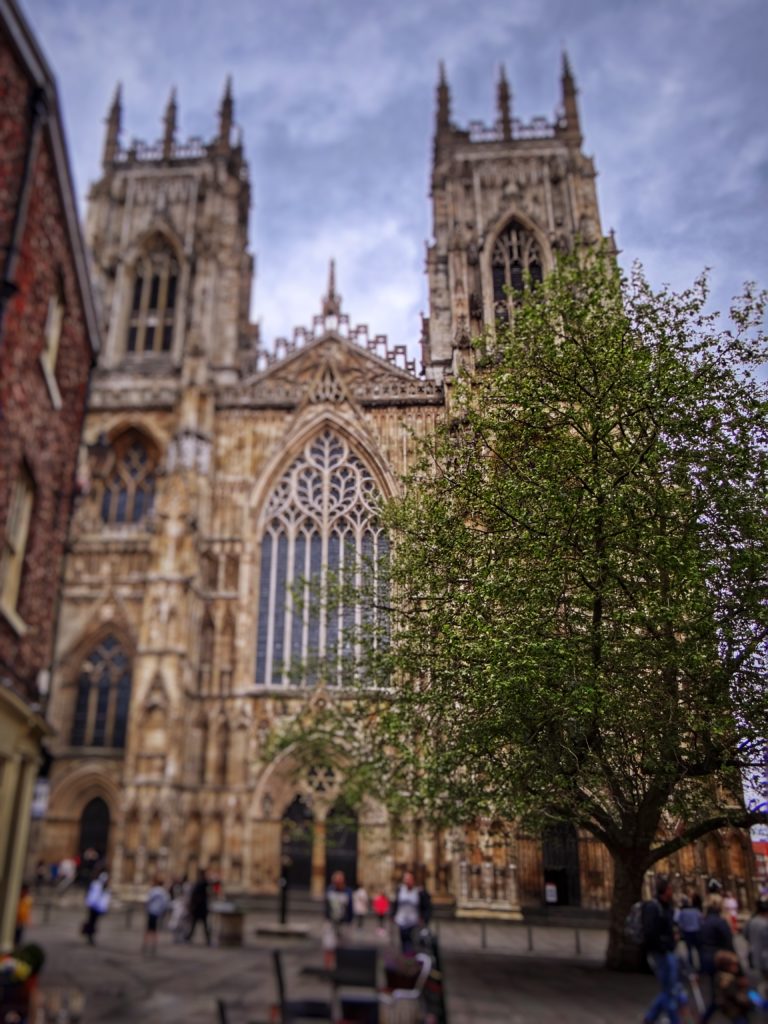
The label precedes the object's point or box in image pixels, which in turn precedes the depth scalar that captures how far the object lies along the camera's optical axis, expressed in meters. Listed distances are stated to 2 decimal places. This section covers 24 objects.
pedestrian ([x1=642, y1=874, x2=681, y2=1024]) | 8.60
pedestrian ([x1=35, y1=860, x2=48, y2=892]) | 23.69
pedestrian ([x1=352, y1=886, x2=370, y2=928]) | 19.45
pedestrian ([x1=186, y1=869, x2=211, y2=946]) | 16.64
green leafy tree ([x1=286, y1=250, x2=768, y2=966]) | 12.83
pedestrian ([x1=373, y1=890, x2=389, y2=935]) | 19.42
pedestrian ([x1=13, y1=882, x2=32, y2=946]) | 11.30
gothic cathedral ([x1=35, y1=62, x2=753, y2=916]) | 24.58
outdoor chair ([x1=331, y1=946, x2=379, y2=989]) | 7.55
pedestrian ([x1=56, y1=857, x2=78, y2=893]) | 23.53
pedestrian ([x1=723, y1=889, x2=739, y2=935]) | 19.14
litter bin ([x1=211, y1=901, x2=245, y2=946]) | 15.59
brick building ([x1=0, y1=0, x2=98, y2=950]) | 10.02
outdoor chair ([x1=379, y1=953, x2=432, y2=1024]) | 8.02
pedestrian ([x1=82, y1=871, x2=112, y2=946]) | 14.98
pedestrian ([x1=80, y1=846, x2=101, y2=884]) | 24.64
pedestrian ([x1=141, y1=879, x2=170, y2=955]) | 14.92
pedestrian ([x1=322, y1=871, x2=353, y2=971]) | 14.60
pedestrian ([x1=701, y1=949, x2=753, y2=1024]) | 7.38
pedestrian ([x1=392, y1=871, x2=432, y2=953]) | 13.47
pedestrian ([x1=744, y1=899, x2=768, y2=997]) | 10.08
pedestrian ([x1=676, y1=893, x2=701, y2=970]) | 13.16
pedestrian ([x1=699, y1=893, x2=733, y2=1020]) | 10.12
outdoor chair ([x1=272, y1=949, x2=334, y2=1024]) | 6.71
